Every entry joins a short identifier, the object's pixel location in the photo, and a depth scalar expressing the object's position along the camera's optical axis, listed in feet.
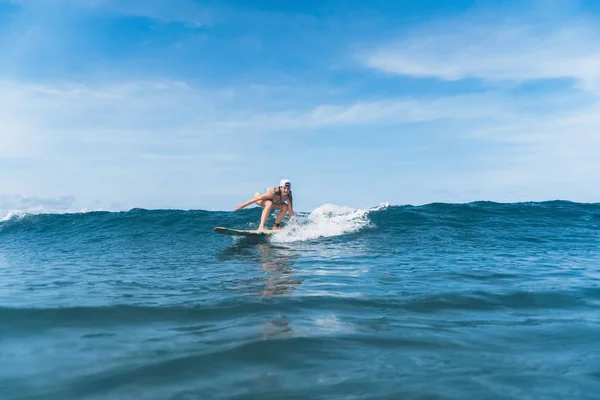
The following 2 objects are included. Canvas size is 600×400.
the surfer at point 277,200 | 49.93
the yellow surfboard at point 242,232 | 47.78
